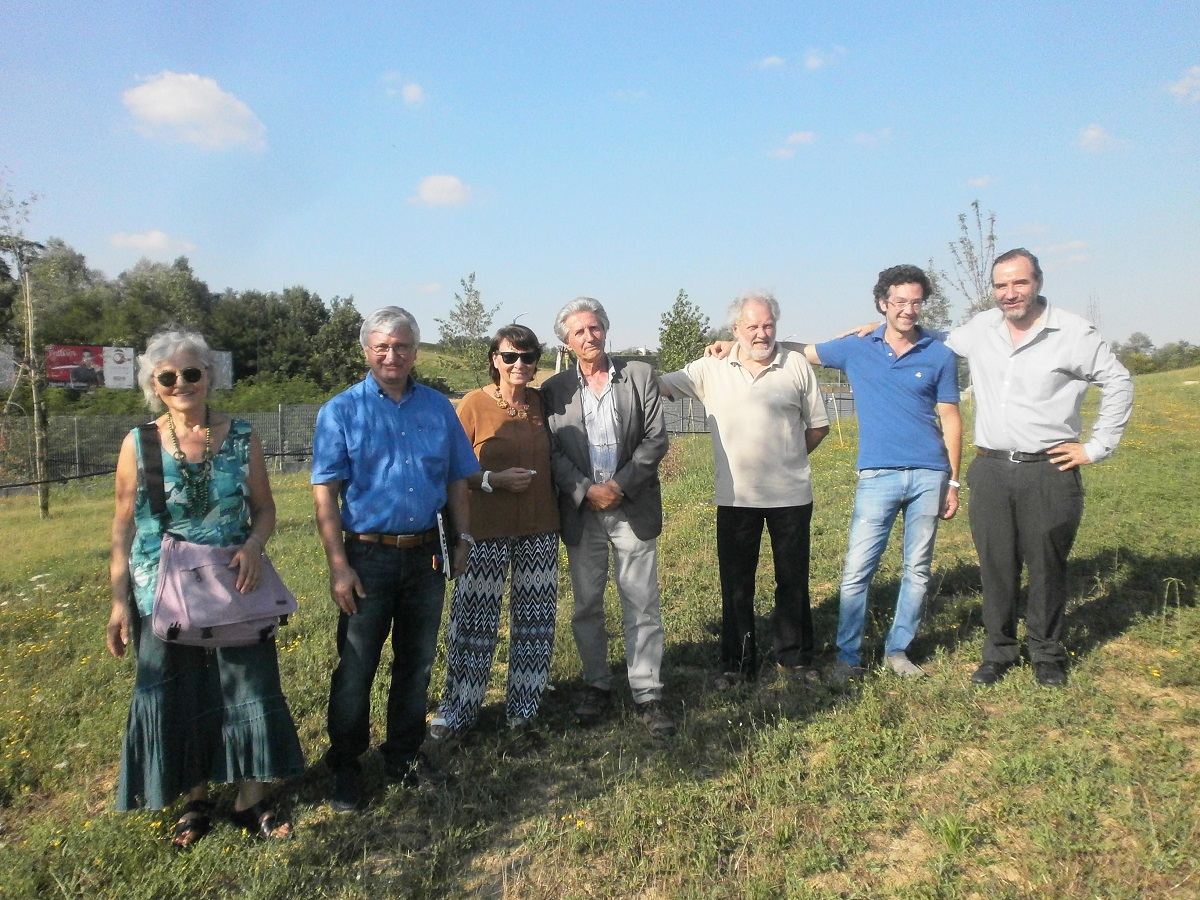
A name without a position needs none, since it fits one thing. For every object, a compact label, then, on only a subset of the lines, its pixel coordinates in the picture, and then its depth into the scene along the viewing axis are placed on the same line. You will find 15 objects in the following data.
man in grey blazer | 3.97
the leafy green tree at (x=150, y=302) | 47.84
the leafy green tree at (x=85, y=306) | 44.41
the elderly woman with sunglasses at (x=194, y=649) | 3.03
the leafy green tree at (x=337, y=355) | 52.72
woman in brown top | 3.88
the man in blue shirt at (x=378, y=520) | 3.28
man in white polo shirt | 4.28
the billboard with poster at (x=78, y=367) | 42.81
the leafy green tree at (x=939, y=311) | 24.56
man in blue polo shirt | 4.36
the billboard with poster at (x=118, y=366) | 45.47
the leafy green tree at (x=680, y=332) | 31.74
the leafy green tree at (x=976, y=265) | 18.28
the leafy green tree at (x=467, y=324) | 26.42
